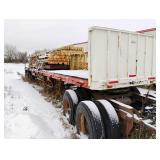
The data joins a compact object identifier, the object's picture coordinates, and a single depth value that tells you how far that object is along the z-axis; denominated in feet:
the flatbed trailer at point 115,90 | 12.44
